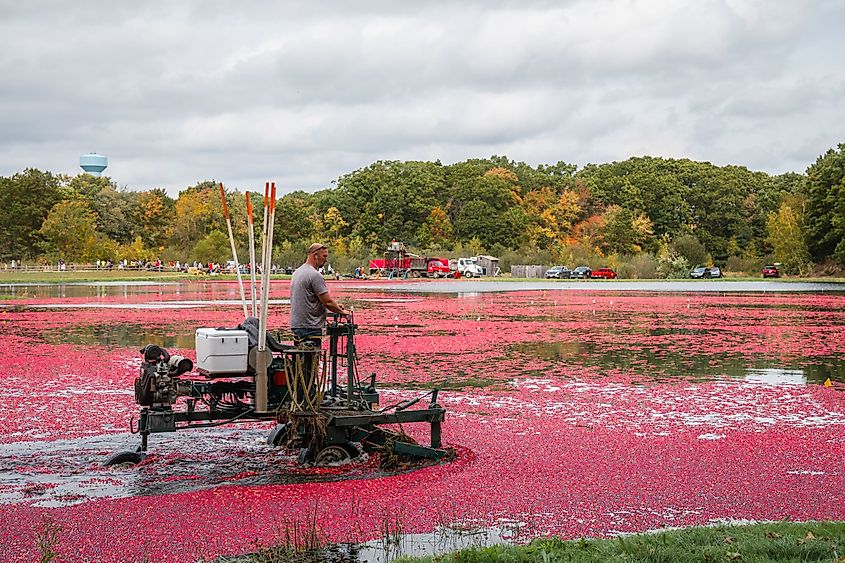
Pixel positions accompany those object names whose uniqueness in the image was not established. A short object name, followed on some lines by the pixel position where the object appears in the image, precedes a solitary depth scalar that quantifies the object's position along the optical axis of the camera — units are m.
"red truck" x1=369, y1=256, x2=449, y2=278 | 100.19
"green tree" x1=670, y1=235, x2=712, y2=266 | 108.81
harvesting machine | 10.16
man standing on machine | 11.01
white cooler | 10.19
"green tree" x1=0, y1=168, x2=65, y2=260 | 119.81
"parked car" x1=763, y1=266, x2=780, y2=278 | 101.38
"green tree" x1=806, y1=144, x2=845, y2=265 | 90.38
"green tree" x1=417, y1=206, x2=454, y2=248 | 126.31
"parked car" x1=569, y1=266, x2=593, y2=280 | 98.12
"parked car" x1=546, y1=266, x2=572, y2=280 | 97.25
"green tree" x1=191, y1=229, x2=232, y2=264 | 107.56
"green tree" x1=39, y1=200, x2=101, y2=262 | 109.56
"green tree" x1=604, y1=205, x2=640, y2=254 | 119.38
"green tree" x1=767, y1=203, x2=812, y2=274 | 99.50
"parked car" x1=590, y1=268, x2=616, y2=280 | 98.11
